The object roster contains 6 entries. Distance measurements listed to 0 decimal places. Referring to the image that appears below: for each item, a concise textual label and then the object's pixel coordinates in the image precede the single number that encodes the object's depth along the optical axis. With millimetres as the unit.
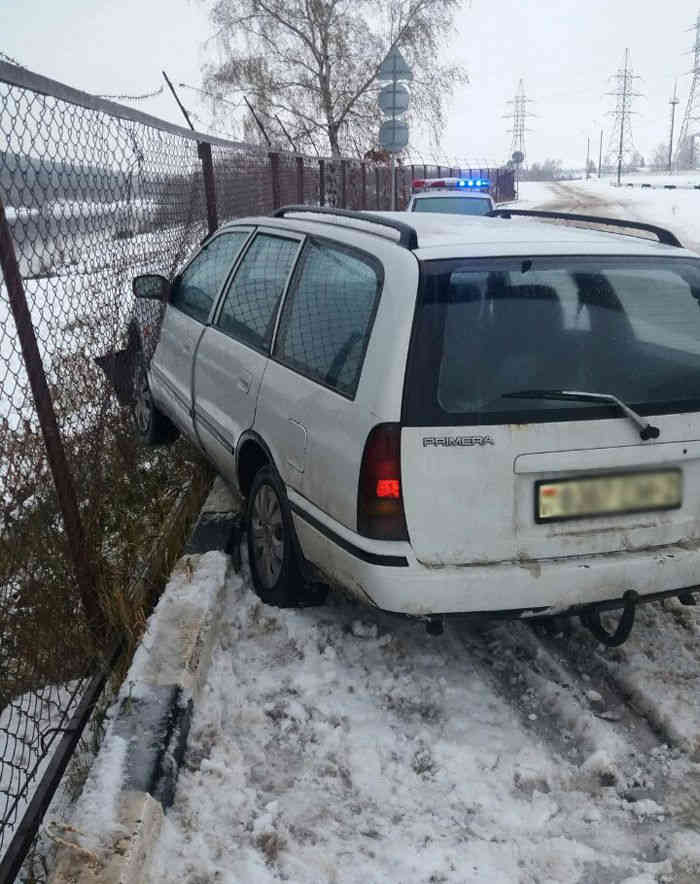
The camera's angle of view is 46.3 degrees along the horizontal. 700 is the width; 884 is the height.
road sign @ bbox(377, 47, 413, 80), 13539
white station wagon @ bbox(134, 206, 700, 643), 2746
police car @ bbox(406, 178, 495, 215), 13984
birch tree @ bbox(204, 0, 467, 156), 28719
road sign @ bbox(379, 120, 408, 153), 13984
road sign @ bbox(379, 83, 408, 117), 13664
